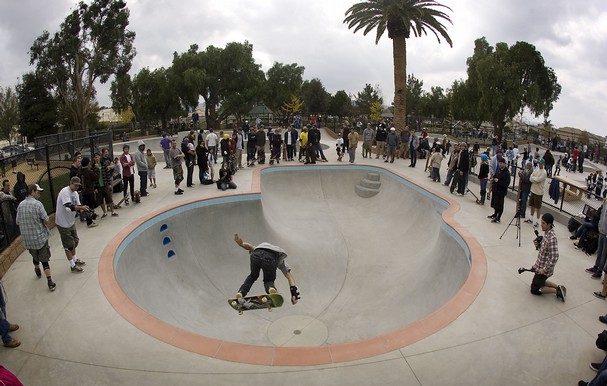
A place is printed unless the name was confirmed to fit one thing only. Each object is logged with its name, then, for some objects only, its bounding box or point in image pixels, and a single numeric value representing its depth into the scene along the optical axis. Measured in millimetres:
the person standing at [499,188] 9993
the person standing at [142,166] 11868
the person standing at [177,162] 12477
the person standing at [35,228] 6250
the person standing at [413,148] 17797
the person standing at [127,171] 11402
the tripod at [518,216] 8601
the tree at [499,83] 37375
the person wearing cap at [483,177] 11602
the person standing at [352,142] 18078
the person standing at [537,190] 9976
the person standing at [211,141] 15941
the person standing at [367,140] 19369
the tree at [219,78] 43281
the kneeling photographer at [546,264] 6152
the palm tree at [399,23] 20344
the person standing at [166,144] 16047
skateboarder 5996
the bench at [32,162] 10444
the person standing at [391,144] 18406
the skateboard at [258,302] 6168
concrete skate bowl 5711
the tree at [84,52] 37594
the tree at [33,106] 40500
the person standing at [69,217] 6984
